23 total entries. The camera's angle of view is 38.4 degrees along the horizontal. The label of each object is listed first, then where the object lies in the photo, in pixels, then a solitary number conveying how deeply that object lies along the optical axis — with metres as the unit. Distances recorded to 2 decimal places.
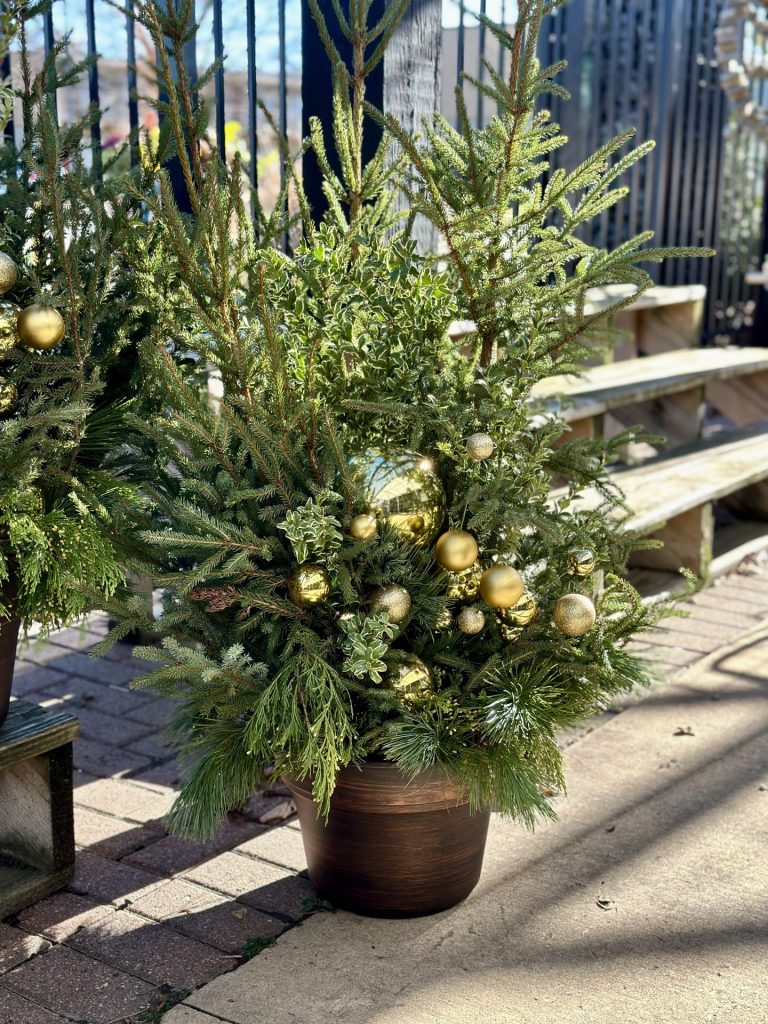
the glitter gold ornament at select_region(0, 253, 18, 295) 2.00
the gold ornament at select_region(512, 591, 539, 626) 2.19
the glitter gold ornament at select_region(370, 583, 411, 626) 2.08
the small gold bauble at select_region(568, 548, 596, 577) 2.26
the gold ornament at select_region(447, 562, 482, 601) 2.21
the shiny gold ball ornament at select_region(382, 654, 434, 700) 2.11
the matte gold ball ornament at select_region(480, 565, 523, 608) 2.13
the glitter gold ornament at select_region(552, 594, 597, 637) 2.14
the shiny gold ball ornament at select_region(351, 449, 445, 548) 2.14
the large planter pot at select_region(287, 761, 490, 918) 2.15
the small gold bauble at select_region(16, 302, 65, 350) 2.02
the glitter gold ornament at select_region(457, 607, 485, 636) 2.16
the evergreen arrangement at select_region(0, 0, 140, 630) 2.01
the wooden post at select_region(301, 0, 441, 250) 2.77
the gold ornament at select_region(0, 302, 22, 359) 2.05
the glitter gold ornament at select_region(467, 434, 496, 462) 2.10
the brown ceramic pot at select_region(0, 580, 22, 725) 2.18
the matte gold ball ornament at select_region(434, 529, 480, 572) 2.12
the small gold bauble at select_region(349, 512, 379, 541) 2.06
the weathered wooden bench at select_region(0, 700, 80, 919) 2.35
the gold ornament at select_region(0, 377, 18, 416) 2.05
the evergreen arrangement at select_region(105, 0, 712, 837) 2.02
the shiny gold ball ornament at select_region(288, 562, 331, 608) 2.04
